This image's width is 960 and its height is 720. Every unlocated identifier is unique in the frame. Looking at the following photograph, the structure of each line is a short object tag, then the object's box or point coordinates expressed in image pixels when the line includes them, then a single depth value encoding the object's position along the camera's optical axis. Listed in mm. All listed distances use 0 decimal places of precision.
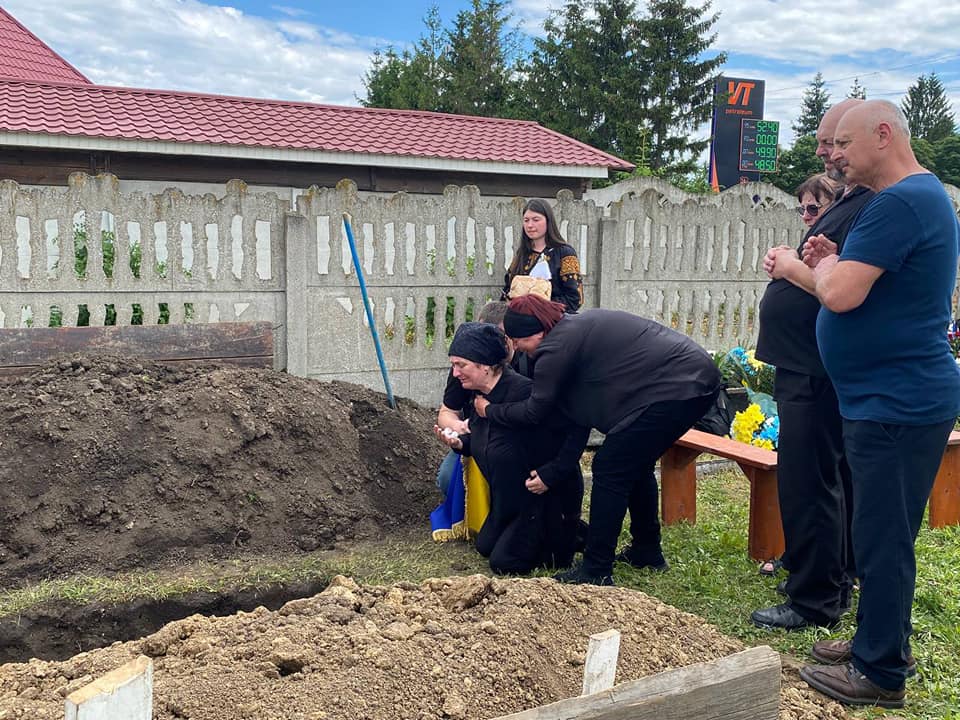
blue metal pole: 6109
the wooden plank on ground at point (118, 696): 1549
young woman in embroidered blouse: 6066
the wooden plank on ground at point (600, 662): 2037
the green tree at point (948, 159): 44362
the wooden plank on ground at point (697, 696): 1920
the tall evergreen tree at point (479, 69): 34688
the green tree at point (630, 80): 33750
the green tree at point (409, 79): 35150
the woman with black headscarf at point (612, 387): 3953
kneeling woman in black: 4242
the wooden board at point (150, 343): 5277
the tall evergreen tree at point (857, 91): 57781
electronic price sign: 35969
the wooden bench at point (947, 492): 5051
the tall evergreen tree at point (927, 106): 61656
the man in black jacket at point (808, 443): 3451
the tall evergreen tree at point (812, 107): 56031
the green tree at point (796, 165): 38344
